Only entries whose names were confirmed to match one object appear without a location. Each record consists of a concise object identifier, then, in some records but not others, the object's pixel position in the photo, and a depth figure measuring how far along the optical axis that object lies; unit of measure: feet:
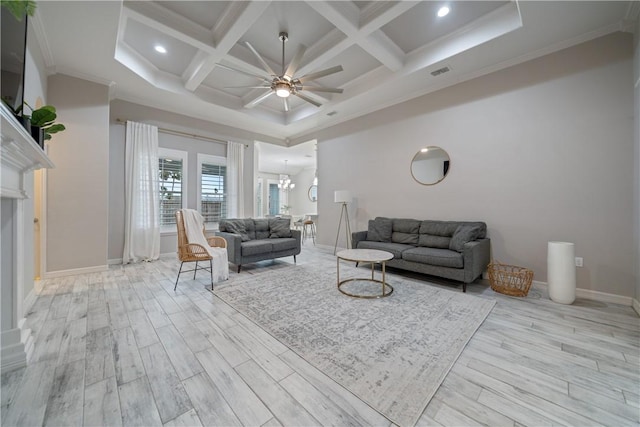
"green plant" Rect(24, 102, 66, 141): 6.35
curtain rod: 15.13
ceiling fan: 9.66
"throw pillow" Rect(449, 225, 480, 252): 11.04
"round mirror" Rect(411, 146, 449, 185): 13.51
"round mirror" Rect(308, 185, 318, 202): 35.27
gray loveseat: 12.94
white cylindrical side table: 8.93
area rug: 4.99
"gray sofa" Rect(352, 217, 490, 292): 10.32
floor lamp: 16.63
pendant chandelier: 34.37
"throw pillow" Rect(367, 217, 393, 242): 14.61
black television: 5.08
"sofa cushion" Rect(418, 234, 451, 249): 12.30
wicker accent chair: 10.68
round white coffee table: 9.78
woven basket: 9.72
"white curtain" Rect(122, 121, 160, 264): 15.06
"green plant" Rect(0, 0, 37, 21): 3.36
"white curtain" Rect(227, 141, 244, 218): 19.47
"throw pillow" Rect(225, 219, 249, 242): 14.19
